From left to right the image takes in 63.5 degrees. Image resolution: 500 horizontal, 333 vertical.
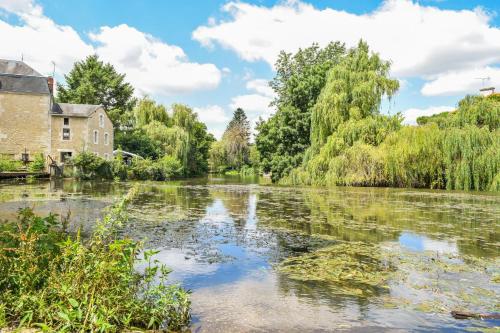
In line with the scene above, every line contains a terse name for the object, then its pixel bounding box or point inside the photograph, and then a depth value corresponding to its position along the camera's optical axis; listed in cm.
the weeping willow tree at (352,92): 2714
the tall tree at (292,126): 3566
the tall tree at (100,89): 4956
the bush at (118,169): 3334
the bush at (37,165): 3184
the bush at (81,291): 346
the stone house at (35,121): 3559
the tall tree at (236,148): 6538
